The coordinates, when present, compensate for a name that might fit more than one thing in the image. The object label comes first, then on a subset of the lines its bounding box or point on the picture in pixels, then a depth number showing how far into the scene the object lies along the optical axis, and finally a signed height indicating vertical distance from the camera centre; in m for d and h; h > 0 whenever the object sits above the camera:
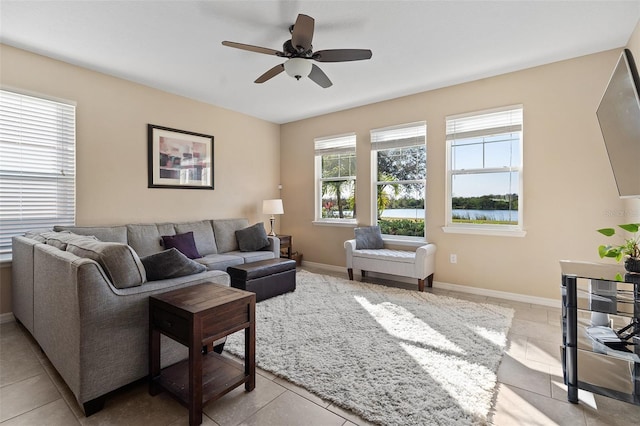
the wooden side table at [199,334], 1.53 -0.70
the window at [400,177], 4.33 +0.50
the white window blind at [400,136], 4.25 +1.11
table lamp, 5.08 +0.04
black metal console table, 1.71 -0.77
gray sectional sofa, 1.60 -0.59
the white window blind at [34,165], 2.92 +0.46
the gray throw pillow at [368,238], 4.39 -0.42
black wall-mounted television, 1.72 +0.57
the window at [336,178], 5.04 +0.55
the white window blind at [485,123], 3.54 +1.10
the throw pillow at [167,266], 2.03 -0.40
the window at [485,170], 3.58 +0.51
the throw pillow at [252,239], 4.39 -0.44
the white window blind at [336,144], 4.98 +1.14
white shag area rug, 1.71 -1.10
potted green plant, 1.78 -0.26
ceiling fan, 2.25 +1.30
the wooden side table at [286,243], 5.07 -0.58
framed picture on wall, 4.00 +0.73
